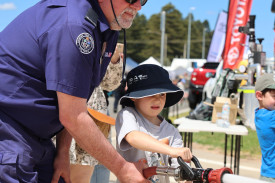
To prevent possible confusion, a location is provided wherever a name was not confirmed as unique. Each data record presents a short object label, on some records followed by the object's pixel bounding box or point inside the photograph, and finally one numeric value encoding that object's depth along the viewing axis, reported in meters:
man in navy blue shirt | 1.33
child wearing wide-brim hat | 2.22
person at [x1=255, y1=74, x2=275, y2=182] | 3.36
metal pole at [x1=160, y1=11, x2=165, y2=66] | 17.48
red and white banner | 8.77
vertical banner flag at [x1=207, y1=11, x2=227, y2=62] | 18.66
